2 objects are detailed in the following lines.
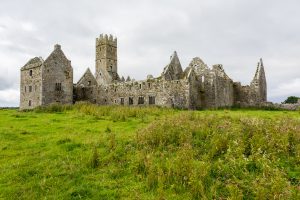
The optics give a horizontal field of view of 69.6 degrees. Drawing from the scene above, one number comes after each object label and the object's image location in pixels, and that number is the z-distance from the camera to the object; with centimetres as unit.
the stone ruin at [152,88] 2785
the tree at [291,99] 4639
